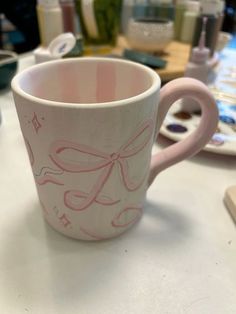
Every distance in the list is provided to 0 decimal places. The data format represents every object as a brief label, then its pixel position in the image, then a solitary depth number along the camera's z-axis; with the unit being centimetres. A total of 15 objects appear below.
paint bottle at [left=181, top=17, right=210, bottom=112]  43
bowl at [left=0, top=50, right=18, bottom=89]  48
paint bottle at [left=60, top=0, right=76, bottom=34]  62
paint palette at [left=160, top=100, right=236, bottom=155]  35
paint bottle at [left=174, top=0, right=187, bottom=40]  72
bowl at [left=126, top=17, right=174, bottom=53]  60
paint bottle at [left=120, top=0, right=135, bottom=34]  73
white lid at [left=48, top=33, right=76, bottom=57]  43
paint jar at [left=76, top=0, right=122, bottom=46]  61
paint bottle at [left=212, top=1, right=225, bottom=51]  57
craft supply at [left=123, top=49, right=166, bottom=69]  52
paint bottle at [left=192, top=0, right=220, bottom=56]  54
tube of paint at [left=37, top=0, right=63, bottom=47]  57
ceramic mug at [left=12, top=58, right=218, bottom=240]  19
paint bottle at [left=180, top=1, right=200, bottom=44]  69
